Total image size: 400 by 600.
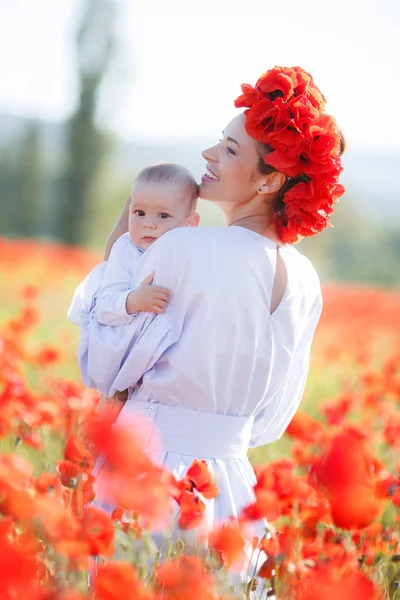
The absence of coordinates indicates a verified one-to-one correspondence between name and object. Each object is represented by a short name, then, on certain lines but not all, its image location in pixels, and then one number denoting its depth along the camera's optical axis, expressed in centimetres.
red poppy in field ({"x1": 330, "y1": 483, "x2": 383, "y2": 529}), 349
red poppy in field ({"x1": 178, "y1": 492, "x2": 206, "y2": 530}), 361
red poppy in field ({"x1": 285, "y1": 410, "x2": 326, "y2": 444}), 459
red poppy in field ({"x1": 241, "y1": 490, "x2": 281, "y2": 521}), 359
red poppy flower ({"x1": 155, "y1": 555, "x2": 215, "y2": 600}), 331
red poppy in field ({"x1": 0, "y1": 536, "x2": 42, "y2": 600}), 314
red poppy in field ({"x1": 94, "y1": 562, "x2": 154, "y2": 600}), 327
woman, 393
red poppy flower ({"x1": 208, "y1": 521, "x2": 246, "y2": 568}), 352
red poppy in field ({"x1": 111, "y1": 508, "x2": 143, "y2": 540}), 361
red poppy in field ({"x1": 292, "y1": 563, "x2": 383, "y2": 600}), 323
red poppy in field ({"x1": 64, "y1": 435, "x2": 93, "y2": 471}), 370
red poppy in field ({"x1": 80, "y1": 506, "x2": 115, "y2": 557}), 341
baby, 404
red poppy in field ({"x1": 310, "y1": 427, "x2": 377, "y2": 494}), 346
